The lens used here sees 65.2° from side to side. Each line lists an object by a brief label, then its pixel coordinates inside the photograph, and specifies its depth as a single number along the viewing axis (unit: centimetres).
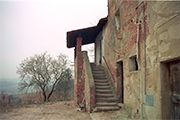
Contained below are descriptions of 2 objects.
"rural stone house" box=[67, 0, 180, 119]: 342
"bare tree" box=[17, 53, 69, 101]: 1485
